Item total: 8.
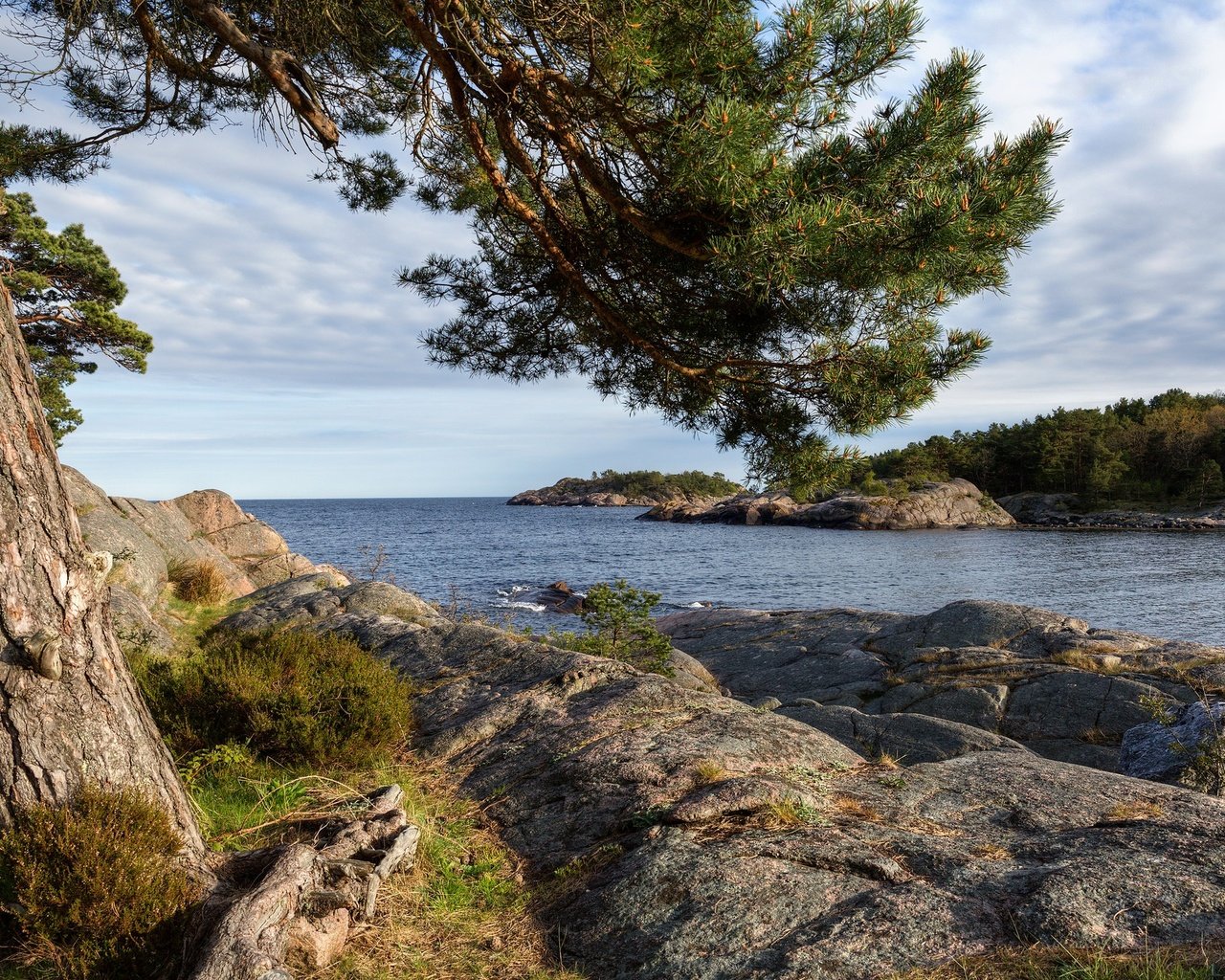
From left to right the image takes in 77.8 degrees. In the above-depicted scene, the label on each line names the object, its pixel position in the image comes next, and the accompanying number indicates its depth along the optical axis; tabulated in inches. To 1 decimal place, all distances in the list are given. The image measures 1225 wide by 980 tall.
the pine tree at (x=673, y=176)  207.6
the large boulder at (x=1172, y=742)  272.7
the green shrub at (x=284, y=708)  234.8
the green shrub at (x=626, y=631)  470.9
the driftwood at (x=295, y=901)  132.9
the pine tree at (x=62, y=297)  652.7
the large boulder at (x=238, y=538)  783.7
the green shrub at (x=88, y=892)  132.3
